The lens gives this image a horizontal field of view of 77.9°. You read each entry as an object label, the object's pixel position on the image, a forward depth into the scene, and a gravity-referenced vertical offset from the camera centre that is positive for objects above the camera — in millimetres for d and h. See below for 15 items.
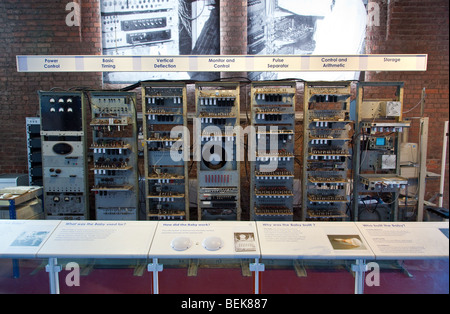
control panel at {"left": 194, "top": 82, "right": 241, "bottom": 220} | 4742 -389
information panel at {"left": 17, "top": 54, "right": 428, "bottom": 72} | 3619 +913
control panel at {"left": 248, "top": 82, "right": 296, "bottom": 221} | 4723 -298
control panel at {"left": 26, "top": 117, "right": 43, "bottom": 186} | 5148 -346
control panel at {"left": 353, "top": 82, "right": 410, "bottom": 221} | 4680 -371
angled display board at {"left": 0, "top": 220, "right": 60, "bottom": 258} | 2295 -921
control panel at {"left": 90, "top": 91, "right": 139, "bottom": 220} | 4762 -446
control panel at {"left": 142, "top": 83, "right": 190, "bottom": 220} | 4758 -341
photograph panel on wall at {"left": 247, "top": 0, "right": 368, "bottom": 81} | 5812 +2216
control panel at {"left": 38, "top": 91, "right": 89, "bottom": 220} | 4816 -394
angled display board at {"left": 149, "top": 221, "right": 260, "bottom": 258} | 2273 -927
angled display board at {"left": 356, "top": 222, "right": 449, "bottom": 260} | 2246 -912
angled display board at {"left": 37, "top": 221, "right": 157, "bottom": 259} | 2285 -937
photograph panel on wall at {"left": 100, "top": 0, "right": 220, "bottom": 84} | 5816 +2207
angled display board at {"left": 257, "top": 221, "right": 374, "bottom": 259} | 2289 -937
